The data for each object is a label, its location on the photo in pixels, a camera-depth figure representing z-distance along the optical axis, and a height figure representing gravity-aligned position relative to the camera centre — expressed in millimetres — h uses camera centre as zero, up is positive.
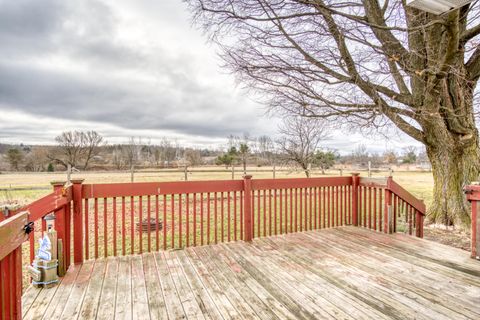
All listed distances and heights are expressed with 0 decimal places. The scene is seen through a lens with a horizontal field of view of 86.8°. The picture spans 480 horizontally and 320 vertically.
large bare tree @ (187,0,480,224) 4082 +1645
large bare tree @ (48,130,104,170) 29812 +1405
